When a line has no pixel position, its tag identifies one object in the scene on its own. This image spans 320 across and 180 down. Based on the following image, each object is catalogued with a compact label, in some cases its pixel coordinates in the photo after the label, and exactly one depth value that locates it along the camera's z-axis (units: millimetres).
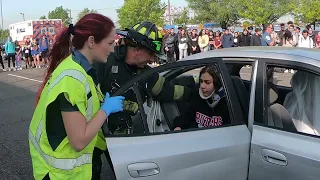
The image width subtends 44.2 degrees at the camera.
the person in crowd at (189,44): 16125
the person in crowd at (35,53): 20594
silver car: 2221
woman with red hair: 1814
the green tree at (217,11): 72625
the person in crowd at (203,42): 15766
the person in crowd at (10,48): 19344
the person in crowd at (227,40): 15305
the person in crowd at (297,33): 13252
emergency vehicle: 31584
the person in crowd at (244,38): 15289
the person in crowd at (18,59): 20830
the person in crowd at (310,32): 13188
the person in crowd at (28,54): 21059
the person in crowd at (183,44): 16094
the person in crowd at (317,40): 13364
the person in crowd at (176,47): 16609
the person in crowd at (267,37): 13134
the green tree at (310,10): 41969
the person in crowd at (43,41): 19323
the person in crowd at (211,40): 16438
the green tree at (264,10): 56375
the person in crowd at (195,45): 16125
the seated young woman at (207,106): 2725
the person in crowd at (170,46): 16172
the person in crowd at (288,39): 12925
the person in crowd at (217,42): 15916
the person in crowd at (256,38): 14226
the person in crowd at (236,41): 15730
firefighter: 2732
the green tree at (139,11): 74625
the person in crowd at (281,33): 13202
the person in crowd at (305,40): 12852
